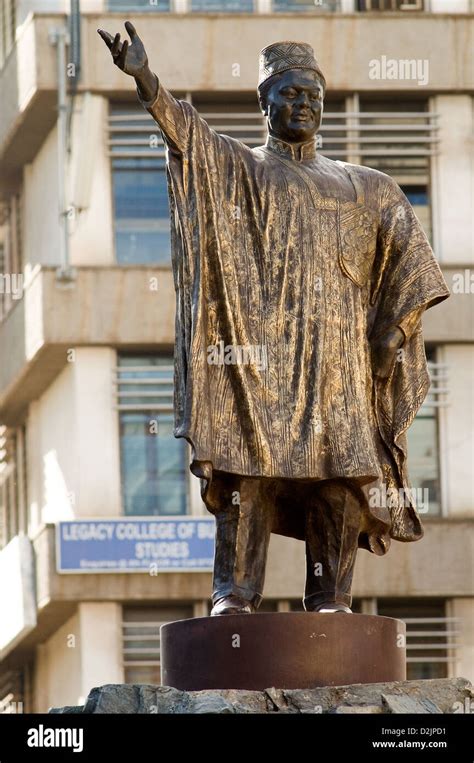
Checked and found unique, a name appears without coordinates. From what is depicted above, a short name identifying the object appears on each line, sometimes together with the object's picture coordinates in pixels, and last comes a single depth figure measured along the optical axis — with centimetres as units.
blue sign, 3384
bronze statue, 1542
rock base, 1429
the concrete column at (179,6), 3553
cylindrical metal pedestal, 1469
